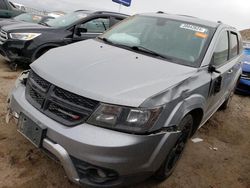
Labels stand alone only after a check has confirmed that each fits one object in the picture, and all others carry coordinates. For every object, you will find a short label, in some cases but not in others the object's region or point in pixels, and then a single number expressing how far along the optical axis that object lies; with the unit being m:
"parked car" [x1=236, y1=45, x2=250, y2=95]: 4.83
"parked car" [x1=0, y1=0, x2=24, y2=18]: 7.29
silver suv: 1.58
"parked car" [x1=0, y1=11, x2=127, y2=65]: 4.10
